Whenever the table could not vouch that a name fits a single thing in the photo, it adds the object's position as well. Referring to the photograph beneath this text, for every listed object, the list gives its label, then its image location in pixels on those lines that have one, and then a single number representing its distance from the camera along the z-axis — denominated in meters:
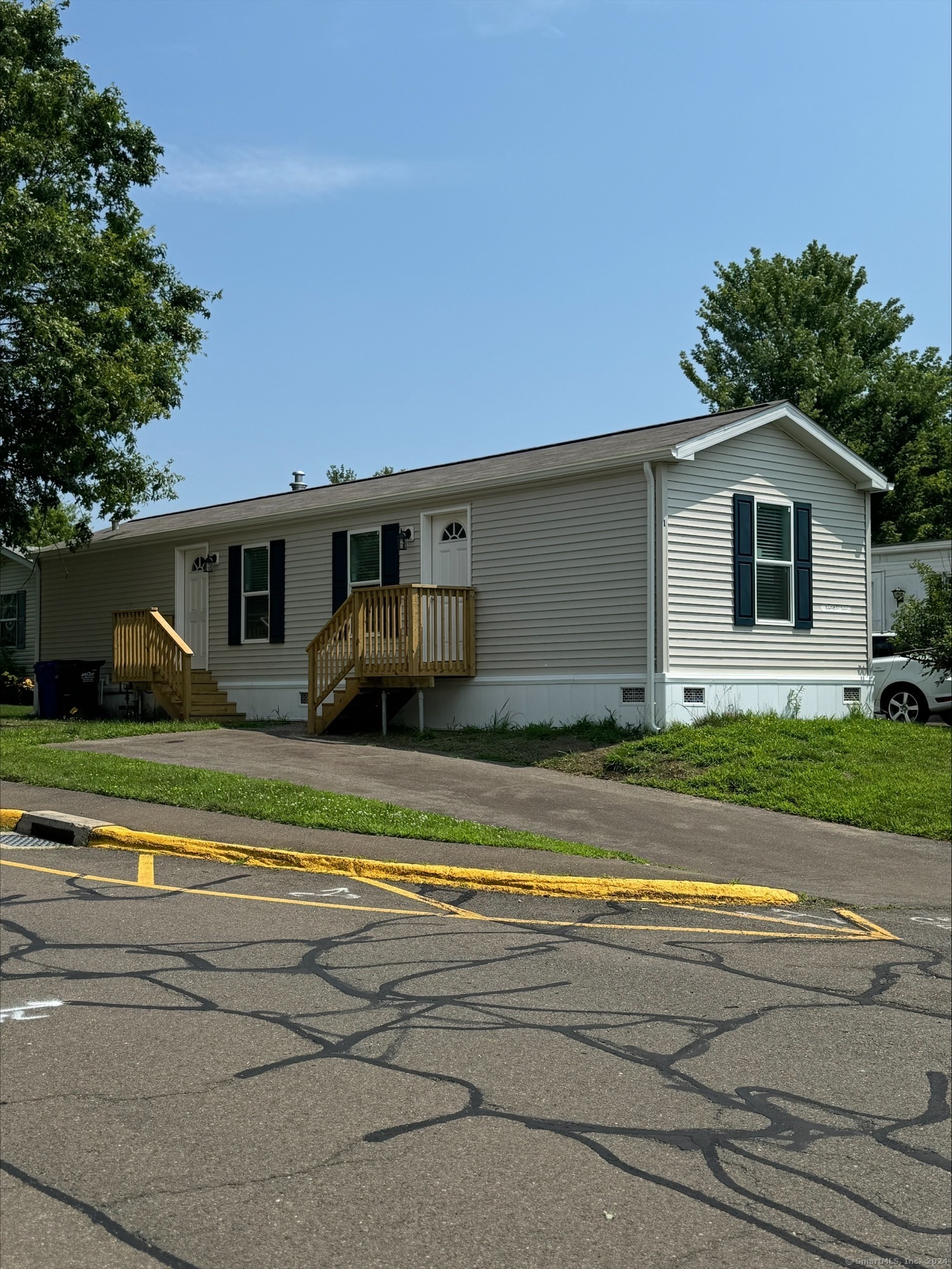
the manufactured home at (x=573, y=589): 18.12
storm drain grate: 11.12
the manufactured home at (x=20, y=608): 29.66
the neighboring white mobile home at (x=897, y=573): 23.89
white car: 21.55
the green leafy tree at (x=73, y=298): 19.30
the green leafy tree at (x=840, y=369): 38.12
